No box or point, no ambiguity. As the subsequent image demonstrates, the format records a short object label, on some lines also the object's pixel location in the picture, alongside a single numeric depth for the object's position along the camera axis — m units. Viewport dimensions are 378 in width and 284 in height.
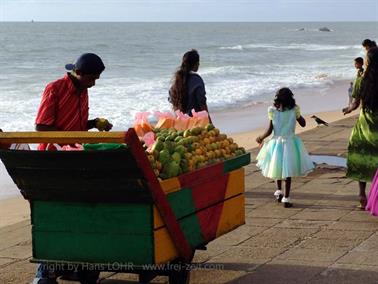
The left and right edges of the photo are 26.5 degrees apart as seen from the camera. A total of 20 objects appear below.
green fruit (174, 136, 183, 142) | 5.48
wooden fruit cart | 4.59
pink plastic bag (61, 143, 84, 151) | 4.84
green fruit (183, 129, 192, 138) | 5.66
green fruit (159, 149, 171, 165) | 4.97
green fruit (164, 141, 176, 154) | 5.16
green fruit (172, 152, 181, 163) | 5.07
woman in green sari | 7.68
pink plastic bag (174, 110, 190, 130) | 6.01
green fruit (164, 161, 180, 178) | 4.94
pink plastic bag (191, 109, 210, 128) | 5.98
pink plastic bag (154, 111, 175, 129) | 6.01
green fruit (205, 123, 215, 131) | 5.93
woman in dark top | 7.91
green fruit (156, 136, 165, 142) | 5.25
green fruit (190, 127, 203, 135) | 5.74
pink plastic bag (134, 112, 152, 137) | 5.75
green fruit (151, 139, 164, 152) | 5.07
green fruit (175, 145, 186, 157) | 5.19
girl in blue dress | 8.38
